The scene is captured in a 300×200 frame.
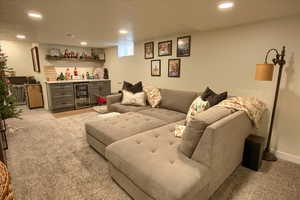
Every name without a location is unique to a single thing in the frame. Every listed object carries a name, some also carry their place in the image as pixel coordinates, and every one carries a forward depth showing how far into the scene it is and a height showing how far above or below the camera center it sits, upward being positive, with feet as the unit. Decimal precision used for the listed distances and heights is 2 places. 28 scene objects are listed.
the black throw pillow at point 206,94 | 8.09 -0.95
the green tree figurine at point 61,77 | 17.44 -0.20
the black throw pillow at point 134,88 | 12.69 -1.01
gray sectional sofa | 4.29 -2.64
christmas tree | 9.18 -1.47
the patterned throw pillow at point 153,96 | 11.60 -1.53
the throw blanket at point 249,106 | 6.45 -1.26
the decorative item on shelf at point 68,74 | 18.40 +0.14
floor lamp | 6.82 +0.11
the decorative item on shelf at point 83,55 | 19.12 +2.43
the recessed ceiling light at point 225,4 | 6.03 +2.76
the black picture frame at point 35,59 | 16.74 +1.81
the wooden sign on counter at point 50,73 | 16.51 +0.23
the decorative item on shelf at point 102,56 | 20.44 +2.46
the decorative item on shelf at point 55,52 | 16.83 +2.44
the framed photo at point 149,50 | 13.82 +2.24
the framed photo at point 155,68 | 13.55 +0.63
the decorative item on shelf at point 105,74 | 20.52 +0.09
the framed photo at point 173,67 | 12.17 +0.60
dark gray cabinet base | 15.75 -2.01
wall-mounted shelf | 16.79 +1.84
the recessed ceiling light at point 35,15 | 7.24 +2.85
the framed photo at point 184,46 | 11.31 +2.11
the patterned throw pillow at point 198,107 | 7.35 -1.48
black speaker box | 6.76 -3.29
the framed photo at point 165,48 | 12.48 +2.17
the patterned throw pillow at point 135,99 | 11.94 -1.78
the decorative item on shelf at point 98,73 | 20.53 +0.28
